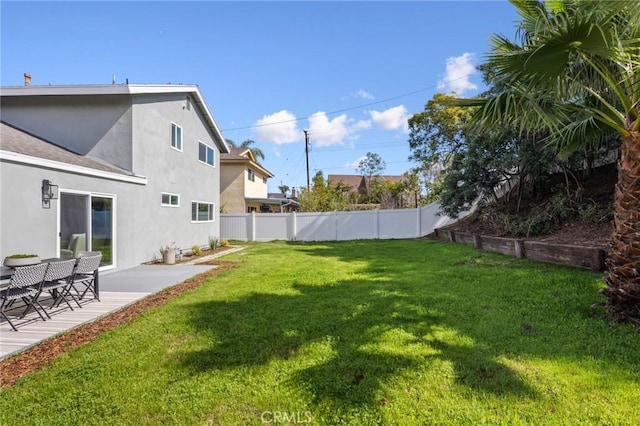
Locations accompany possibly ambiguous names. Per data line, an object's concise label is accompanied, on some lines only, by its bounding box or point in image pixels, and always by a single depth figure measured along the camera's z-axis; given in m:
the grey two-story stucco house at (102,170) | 6.61
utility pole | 31.82
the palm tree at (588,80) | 3.63
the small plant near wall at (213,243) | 15.05
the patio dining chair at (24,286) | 4.45
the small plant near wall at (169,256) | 10.67
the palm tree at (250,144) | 41.32
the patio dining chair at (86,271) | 5.70
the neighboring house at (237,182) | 22.44
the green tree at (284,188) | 50.21
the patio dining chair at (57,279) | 5.04
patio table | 4.71
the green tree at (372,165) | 36.17
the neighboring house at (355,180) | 45.27
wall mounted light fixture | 6.83
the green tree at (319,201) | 20.36
